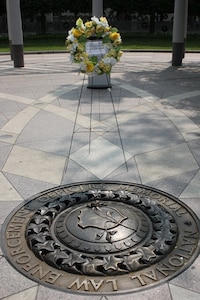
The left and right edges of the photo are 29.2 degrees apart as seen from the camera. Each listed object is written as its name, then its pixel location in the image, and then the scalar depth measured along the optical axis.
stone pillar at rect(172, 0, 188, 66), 15.04
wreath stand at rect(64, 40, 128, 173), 7.31
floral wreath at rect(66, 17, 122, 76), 5.52
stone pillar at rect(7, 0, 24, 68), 14.86
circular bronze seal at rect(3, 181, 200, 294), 3.44
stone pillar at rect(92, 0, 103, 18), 13.89
